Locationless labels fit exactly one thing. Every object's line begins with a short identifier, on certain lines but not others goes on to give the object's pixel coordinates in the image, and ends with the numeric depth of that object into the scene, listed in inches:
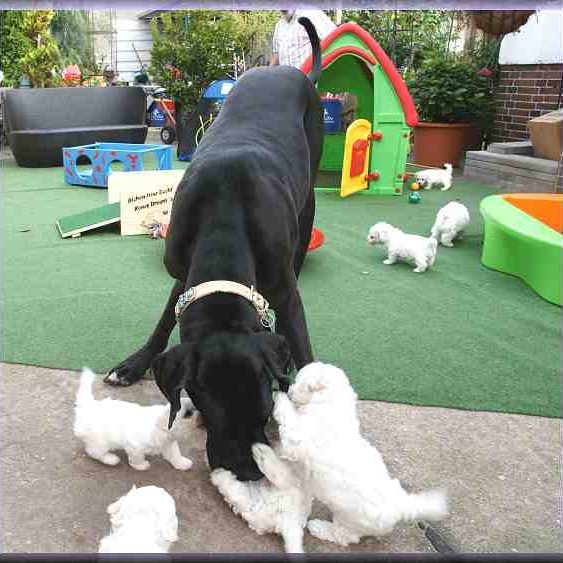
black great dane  72.8
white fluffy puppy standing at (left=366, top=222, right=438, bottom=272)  172.7
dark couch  365.1
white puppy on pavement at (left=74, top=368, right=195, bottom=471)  81.1
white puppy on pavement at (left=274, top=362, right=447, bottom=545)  67.7
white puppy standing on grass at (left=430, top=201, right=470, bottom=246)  197.0
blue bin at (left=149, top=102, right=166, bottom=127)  551.5
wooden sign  204.1
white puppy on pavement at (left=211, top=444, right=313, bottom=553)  70.2
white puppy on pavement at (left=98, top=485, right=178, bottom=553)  61.2
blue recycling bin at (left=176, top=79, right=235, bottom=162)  352.5
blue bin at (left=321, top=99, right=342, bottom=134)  374.9
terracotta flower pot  348.2
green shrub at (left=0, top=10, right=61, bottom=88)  424.5
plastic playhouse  264.4
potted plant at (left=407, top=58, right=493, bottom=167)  339.9
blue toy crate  277.3
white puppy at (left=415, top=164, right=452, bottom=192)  295.4
